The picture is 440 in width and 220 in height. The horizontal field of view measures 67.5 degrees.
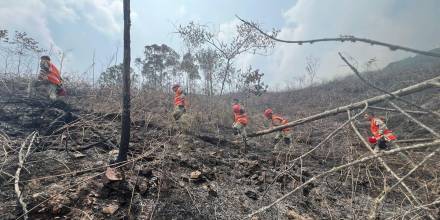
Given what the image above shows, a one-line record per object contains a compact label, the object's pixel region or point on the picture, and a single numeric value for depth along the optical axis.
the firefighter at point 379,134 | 7.61
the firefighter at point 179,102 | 9.53
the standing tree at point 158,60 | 23.75
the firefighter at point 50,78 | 8.33
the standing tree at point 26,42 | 11.81
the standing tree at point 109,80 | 11.19
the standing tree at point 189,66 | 19.04
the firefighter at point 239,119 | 9.18
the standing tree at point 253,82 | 19.31
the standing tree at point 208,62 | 18.12
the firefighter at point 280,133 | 9.51
